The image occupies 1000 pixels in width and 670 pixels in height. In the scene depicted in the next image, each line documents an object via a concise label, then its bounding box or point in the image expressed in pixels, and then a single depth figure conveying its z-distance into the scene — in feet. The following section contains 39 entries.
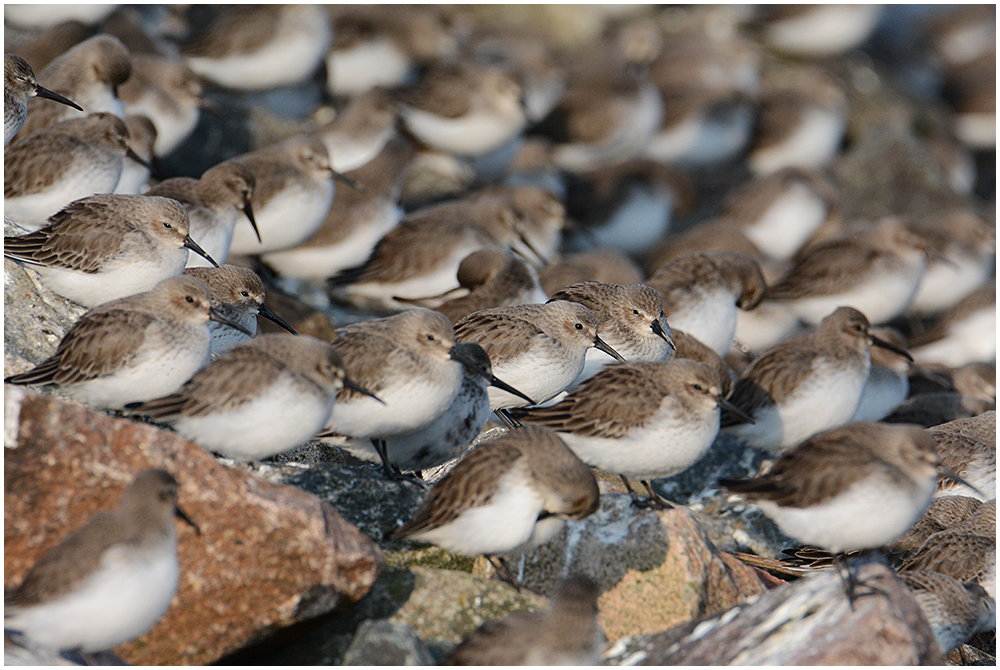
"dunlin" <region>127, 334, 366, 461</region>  45.32
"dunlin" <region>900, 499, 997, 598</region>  55.98
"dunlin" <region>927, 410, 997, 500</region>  65.82
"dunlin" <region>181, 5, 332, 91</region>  97.71
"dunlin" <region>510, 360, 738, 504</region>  52.37
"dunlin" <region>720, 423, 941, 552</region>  44.88
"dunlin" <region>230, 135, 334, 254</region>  74.90
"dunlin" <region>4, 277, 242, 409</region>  47.73
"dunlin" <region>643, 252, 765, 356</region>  74.54
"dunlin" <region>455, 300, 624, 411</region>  58.65
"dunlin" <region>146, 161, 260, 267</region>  67.00
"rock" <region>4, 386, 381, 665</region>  41.11
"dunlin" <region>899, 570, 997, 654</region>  49.96
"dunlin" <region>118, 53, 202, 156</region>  85.51
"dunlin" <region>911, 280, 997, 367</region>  97.35
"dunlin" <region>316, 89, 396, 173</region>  97.96
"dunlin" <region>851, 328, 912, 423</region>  76.79
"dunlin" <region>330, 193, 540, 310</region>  80.64
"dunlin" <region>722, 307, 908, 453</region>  65.31
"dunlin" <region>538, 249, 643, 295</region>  81.63
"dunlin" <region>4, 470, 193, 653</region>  36.73
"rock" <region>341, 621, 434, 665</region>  41.14
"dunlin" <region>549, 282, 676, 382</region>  65.05
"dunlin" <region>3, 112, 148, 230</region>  64.18
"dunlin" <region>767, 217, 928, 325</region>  87.30
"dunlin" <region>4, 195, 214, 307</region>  56.13
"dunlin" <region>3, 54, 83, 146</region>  62.03
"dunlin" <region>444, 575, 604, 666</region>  38.65
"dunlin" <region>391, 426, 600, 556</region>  45.37
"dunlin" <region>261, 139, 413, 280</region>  82.02
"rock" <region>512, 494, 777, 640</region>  49.16
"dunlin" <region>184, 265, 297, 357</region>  58.54
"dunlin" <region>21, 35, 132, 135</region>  76.74
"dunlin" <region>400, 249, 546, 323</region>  70.64
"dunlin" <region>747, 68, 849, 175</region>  132.36
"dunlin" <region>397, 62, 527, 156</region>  101.50
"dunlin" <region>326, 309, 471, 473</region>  50.19
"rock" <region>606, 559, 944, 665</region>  38.19
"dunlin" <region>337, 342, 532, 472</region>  53.42
